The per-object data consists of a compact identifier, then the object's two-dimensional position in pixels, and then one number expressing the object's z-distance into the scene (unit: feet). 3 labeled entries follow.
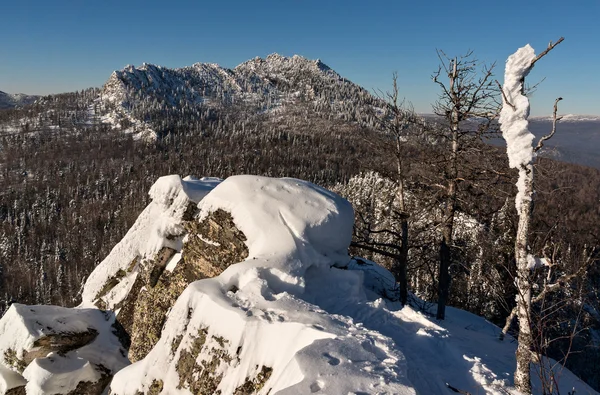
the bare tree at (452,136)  36.19
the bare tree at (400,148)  38.81
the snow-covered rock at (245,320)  19.80
